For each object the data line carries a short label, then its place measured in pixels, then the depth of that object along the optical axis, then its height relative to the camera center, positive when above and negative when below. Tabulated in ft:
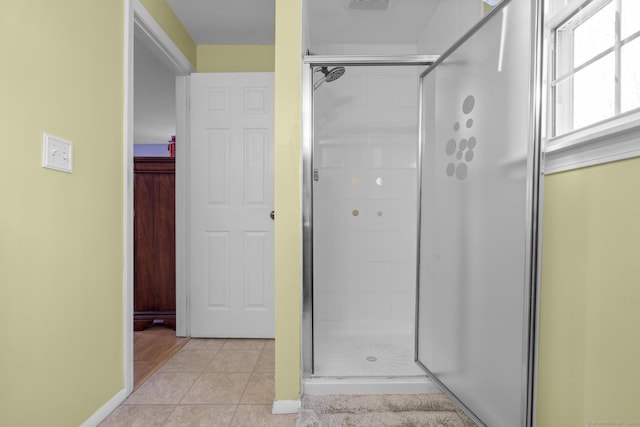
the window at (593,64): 3.24 +1.47
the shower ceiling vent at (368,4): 8.01 +4.57
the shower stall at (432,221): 3.89 -0.22
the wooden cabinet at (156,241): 9.20 -0.93
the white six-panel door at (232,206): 8.97 -0.01
